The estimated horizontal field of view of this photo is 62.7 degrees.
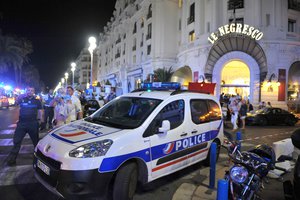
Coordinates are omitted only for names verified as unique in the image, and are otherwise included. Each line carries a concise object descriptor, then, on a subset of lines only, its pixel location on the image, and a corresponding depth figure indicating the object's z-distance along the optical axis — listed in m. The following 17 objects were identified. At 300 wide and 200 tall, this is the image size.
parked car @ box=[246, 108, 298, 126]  15.94
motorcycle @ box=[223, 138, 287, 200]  3.32
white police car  3.55
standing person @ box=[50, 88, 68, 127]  7.21
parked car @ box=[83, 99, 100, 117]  15.13
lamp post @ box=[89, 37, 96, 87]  18.83
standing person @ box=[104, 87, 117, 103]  16.21
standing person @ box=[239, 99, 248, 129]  13.72
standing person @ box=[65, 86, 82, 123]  7.31
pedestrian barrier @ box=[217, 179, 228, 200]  2.96
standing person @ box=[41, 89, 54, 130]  12.04
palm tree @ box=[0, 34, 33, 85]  32.19
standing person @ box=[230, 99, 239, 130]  13.66
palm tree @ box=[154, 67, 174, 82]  28.88
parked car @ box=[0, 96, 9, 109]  25.48
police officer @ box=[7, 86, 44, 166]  6.06
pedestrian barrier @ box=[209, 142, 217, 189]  5.00
